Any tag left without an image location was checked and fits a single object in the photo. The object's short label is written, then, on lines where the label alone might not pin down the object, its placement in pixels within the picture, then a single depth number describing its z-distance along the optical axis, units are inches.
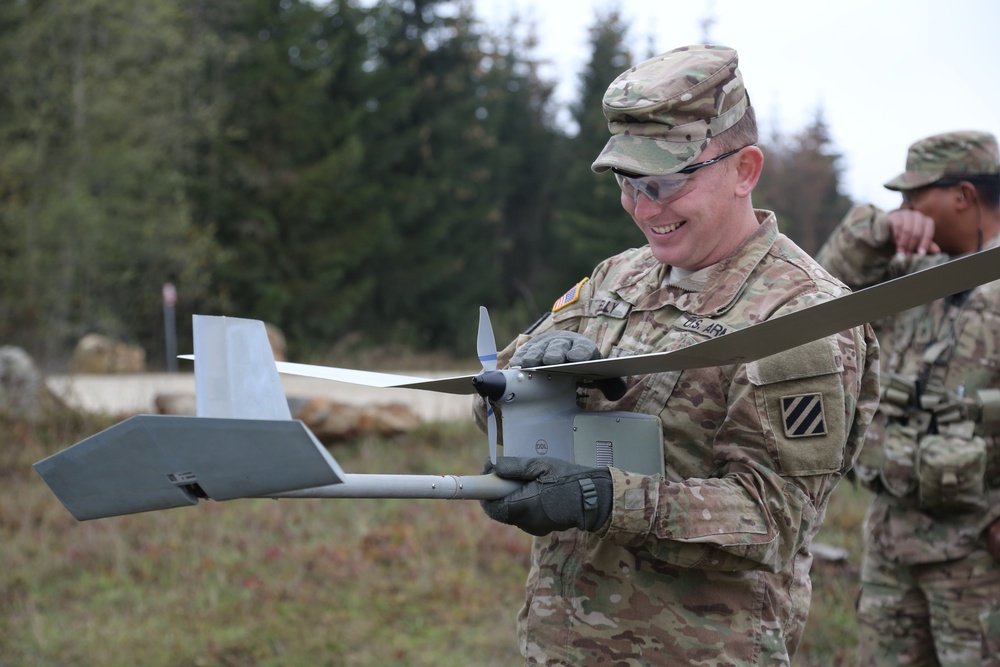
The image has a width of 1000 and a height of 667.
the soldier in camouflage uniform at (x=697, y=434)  77.5
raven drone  63.1
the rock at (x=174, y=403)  386.0
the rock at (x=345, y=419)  386.9
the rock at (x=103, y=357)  709.9
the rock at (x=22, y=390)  381.4
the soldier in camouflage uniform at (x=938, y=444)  140.3
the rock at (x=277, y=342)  711.1
